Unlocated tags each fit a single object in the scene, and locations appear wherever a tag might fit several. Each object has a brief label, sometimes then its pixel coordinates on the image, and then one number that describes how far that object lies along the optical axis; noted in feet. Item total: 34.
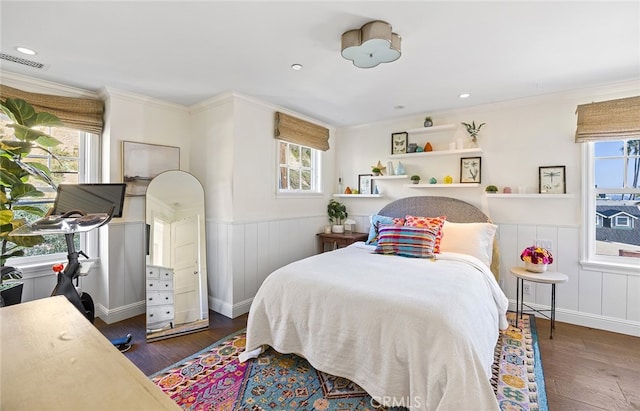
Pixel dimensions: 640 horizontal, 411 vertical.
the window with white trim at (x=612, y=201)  9.32
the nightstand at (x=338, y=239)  12.83
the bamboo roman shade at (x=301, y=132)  11.57
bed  4.93
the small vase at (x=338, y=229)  14.05
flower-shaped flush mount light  5.92
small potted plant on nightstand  14.39
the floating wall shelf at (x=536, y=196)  9.78
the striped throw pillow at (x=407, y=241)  9.25
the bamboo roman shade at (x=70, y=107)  8.29
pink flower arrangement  9.18
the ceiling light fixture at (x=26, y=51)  6.99
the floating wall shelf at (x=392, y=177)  12.76
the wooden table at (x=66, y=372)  2.02
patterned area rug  5.94
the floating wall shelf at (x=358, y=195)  13.61
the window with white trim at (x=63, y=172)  8.99
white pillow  9.53
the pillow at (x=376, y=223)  11.18
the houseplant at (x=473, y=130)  11.37
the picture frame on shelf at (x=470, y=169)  11.44
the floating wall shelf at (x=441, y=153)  11.17
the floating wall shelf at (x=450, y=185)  11.25
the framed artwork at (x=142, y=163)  10.00
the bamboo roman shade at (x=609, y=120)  8.74
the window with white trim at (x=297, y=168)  12.50
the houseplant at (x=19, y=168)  7.01
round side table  8.60
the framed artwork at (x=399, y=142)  12.99
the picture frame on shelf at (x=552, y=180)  9.96
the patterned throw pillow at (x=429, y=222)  10.11
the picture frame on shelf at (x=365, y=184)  14.06
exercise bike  6.43
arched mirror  9.23
